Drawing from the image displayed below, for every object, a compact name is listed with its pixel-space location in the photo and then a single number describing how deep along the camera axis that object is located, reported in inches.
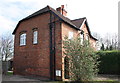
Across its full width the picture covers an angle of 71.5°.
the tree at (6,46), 1049.1
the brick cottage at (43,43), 364.3
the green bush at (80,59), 275.4
